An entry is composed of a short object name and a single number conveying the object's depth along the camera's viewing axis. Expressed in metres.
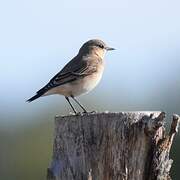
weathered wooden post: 10.64
